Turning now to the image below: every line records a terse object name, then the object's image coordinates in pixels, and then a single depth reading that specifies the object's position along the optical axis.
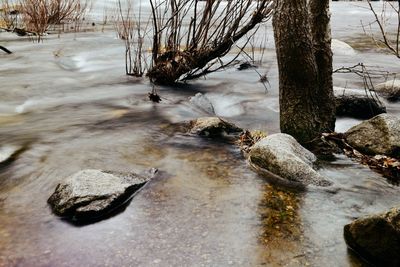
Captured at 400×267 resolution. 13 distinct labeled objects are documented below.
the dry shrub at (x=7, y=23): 12.16
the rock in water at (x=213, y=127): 4.61
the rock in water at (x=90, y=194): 2.90
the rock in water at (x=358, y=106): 5.34
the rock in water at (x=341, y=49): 9.96
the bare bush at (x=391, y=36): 10.88
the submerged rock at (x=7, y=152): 3.96
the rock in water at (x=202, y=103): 5.79
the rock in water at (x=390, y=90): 6.12
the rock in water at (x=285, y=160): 3.45
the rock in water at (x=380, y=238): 2.35
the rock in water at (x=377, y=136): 3.91
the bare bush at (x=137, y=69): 6.60
